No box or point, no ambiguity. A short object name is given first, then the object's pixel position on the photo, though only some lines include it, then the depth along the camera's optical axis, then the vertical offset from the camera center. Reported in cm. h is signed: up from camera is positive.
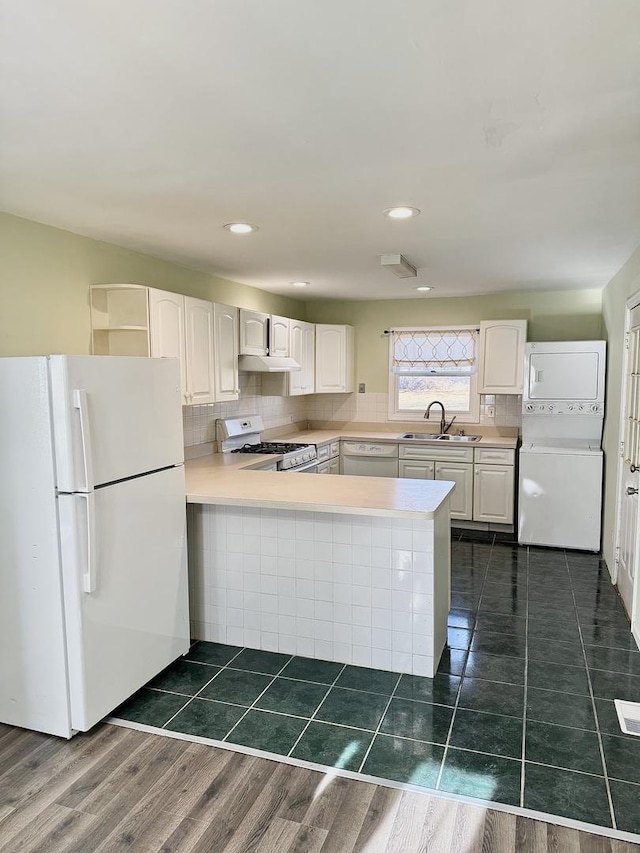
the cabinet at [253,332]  448 +38
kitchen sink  561 -60
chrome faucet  599 -48
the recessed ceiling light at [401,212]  275 +82
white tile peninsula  282 -99
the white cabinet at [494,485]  522 -100
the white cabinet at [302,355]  540 +24
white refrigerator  228 -65
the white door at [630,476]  353 -65
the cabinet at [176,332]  333 +30
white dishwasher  568 -82
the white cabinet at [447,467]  537 -86
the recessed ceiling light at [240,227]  304 +83
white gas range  468 -58
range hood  452 +13
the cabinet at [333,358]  601 +23
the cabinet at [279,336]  496 +39
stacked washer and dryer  478 -63
